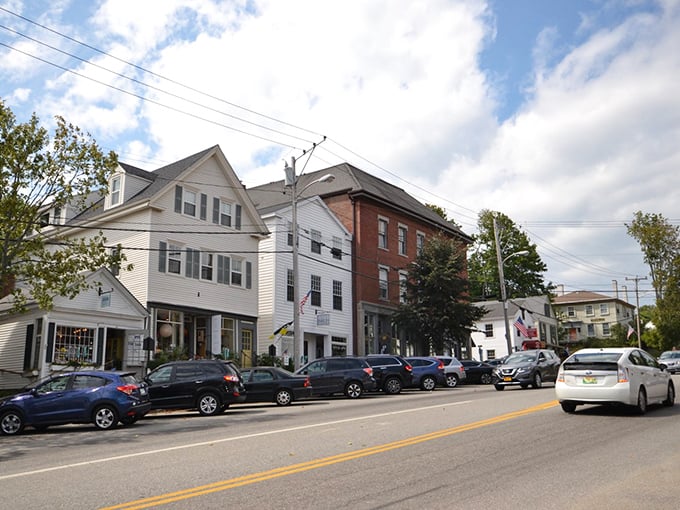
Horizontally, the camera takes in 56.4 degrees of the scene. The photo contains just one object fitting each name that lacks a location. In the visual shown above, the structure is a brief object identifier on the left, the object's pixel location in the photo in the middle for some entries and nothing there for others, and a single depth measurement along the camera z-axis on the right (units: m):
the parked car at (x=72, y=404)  14.91
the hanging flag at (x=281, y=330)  30.49
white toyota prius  13.31
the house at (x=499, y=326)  62.34
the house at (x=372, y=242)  39.84
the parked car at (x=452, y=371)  30.03
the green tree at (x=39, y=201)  18.75
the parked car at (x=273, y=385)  21.03
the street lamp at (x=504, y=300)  39.97
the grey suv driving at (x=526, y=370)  24.47
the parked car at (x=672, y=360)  36.59
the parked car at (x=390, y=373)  25.58
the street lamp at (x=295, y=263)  25.23
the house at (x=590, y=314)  90.31
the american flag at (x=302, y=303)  31.79
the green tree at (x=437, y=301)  38.38
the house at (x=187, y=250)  27.62
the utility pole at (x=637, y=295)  65.28
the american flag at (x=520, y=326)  36.28
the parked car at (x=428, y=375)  27.88
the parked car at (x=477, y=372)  33.03
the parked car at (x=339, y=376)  23.20
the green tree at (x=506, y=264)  69.06
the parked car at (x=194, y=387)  18.12
